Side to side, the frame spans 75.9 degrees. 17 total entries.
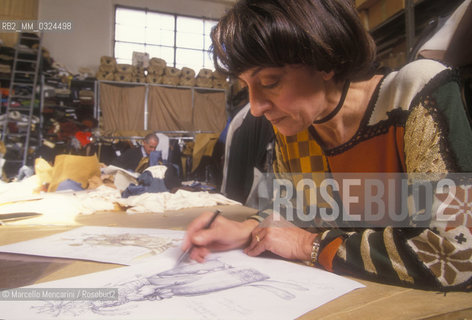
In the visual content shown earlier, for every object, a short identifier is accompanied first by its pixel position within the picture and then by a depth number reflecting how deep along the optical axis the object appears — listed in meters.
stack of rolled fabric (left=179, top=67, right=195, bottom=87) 5.65
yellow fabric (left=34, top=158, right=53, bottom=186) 1.53
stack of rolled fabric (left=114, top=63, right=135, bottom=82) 5.23
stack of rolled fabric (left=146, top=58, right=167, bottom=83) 5.45
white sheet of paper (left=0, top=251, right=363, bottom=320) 0.29
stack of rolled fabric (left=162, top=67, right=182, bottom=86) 5.54
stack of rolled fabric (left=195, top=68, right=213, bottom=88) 5.80
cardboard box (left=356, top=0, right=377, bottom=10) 1.93
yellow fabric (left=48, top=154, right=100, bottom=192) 1.55
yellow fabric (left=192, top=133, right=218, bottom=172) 4.30
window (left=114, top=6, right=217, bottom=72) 5.61
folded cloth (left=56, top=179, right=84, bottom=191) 1.42
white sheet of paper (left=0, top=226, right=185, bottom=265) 0.48
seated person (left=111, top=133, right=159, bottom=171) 3.65
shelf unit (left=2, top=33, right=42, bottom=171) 3.88
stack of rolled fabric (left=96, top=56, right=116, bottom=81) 5.13
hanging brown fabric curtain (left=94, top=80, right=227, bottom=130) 5.15
